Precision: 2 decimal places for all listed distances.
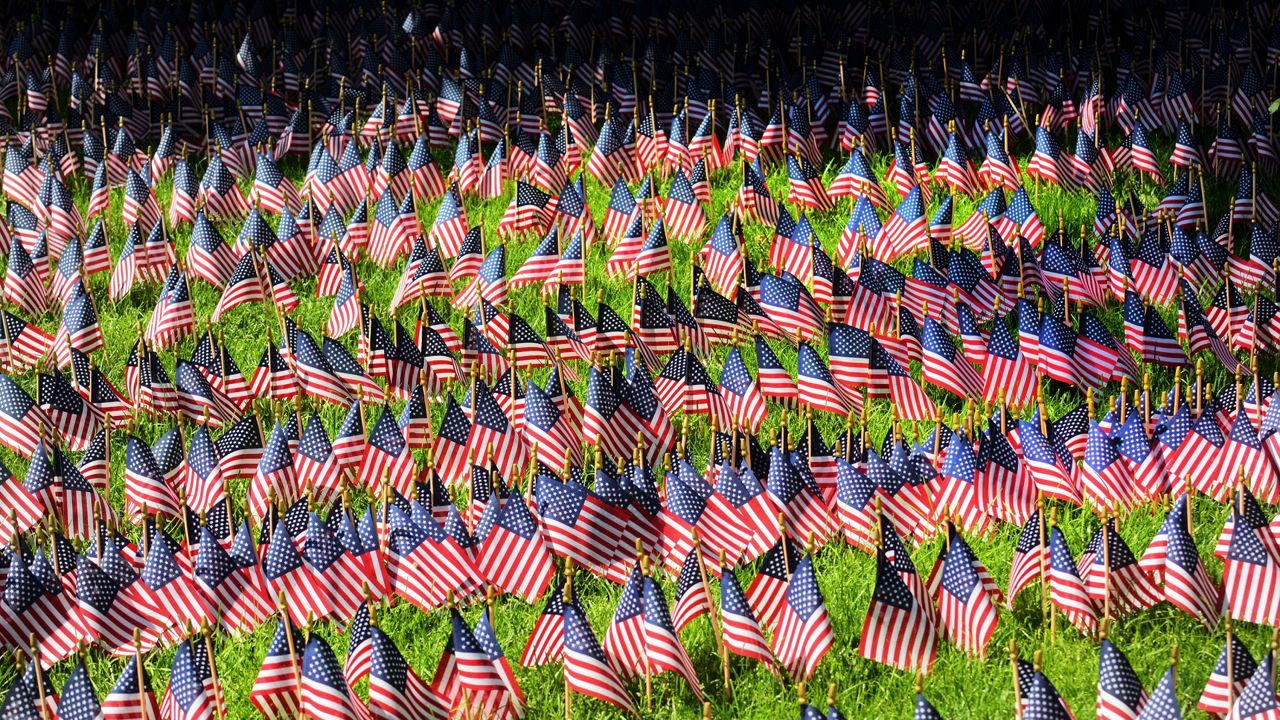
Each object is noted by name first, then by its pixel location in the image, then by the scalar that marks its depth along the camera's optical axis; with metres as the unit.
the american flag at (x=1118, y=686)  14.41
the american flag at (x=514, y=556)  18.05
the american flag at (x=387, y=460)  20.66
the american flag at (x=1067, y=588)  16.56
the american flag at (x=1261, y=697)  13.89
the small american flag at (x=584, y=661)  15.71
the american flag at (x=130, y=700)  15.33
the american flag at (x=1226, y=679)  14.67
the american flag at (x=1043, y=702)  14.03
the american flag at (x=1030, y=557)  17.09
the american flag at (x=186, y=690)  15.33
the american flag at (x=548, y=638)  16.44
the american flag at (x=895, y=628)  16.14
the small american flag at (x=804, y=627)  16.16
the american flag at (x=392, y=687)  15.37
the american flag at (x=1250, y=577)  16.55
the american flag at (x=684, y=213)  28.27
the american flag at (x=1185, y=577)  16.58
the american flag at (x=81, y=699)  14.93
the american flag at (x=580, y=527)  18.50
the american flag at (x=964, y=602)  16.36
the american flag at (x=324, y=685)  15.23
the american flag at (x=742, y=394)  21.92
